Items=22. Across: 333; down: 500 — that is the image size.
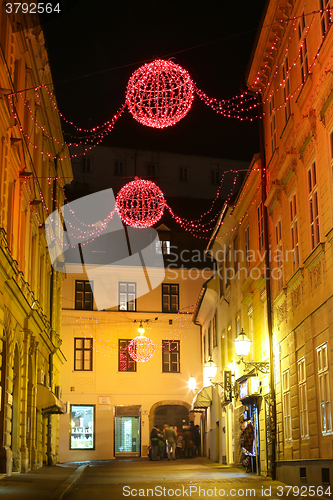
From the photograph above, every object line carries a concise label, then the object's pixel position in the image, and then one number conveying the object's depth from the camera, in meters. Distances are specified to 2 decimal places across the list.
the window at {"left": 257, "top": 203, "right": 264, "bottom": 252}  20.73
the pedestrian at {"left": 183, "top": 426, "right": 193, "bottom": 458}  33.97
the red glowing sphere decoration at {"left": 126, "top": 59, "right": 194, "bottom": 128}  11.91
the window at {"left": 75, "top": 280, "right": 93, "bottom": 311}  40.72
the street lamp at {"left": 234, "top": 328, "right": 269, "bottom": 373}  18.50
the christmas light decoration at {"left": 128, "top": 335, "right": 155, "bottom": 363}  39.66
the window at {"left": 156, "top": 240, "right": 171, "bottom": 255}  45.03
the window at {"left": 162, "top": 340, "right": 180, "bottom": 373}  40.47
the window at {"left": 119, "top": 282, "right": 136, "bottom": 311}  41.38
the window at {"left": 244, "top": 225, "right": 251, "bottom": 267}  22.92
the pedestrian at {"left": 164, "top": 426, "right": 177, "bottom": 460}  32.16
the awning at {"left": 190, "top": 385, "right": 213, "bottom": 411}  32.00
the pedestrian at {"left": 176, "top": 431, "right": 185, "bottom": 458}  33.50
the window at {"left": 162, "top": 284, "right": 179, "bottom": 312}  41.84
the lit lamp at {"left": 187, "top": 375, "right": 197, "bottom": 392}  38.14
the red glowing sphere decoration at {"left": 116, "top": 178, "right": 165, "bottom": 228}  16.75
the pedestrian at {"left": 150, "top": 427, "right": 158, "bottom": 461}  32.03
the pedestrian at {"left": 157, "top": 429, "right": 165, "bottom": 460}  32.19
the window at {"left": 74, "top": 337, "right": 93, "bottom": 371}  39.31
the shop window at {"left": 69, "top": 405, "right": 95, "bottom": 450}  38.12
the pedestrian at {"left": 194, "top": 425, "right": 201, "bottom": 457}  35.72
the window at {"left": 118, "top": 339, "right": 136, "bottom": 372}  39.81
